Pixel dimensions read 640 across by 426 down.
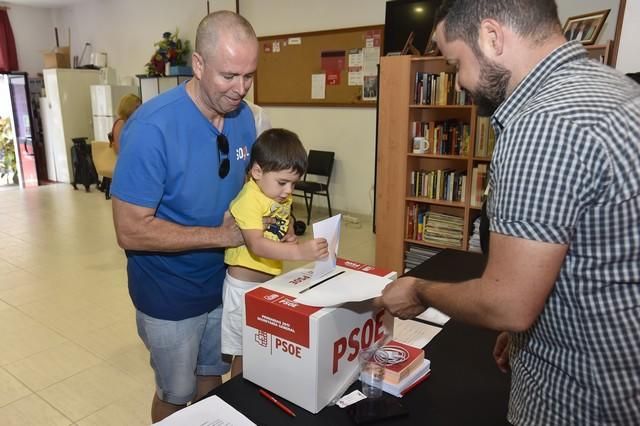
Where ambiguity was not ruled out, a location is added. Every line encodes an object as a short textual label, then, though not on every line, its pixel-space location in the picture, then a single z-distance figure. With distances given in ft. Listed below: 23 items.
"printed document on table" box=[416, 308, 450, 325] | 5.17
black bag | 26.50
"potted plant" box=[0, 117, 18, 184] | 26.32
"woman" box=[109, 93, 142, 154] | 15.17
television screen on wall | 15.38
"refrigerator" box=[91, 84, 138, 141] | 25.72
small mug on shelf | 12.73
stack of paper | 3.84
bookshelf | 12.32
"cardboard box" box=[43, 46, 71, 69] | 26.99
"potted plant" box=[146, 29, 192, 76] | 23.26
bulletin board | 18.26
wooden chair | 20.08
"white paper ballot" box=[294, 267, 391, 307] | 3.62
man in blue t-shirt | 4.46
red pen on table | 3.60
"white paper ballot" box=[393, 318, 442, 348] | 4.71
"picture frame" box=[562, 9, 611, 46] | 10.13
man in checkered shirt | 2.36
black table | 3.57
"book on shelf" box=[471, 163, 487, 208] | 12.10
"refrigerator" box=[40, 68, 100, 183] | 26.91
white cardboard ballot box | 3.51
